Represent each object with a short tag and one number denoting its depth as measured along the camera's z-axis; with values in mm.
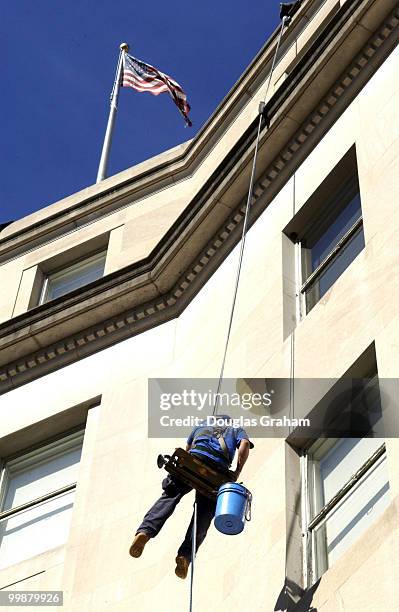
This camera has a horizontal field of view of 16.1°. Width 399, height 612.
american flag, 27875
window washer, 13070
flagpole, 27166
